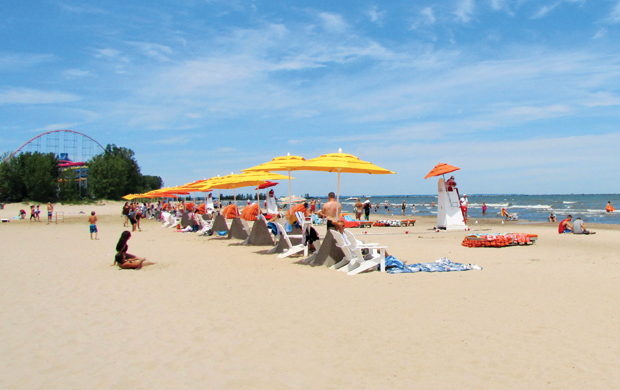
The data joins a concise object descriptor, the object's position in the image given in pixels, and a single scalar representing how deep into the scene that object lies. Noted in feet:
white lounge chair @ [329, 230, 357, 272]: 25.81
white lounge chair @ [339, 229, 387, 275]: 24.83
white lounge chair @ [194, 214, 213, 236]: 54.49
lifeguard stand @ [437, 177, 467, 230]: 54.70
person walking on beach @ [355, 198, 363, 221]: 79.33
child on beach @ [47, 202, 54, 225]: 93.75
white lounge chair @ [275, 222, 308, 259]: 32.14
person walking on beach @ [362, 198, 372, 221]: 79.71
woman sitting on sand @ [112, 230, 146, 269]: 27.30
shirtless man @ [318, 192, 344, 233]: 28.73
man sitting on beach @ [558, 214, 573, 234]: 51.24
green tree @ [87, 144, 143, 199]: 203.10
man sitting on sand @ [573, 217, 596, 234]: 49.32
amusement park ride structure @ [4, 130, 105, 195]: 227.61
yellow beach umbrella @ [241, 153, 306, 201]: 31.31
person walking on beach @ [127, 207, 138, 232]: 64.54
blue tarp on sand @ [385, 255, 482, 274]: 24.72
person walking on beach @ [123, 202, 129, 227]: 70.03
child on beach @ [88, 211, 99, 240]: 49.83
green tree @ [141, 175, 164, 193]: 268.41
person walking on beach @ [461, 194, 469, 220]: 62.66
